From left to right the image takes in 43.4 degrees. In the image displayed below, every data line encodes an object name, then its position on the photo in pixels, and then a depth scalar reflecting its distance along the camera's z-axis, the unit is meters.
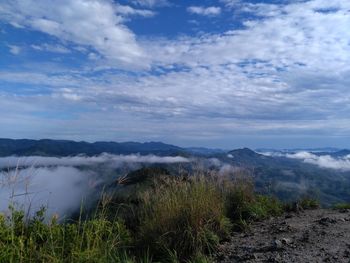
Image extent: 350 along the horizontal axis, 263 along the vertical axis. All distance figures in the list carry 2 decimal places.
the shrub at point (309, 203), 11.04
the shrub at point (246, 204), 9.11
